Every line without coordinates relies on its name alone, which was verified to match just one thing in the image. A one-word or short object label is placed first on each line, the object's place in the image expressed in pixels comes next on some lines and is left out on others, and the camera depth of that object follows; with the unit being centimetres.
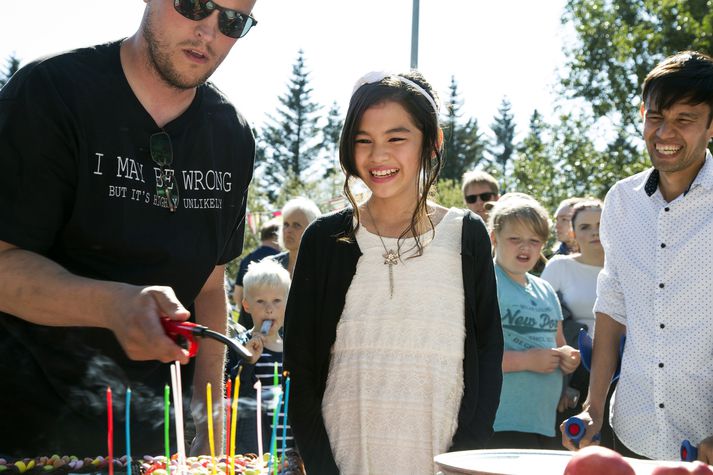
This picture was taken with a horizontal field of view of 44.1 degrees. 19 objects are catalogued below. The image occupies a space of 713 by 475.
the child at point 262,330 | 467
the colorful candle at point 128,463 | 165
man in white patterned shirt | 328
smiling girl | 293
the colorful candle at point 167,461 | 176
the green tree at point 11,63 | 5972
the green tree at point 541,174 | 2714
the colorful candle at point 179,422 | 164
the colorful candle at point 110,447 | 154
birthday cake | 176
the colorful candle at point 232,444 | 179
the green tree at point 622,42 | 2230
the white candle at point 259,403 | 170
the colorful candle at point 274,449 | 181
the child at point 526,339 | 486
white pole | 995
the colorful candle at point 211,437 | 166
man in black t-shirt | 212
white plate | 136
